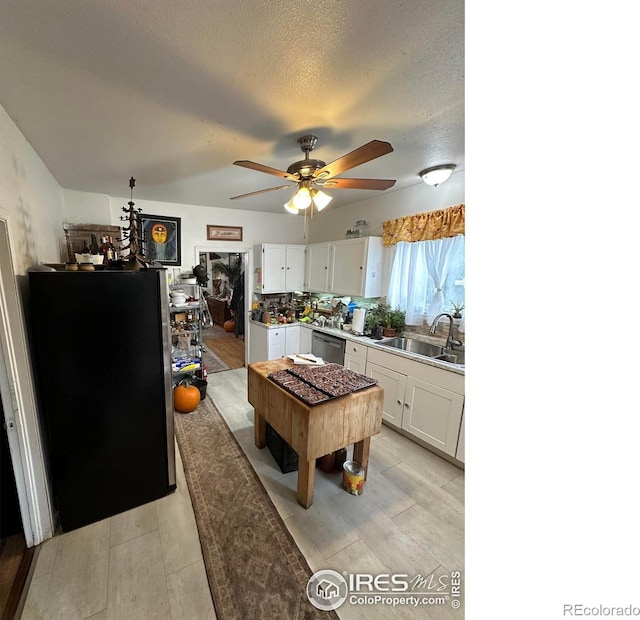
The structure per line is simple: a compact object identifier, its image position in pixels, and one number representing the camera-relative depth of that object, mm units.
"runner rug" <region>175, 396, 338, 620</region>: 1404
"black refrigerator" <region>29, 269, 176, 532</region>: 1643
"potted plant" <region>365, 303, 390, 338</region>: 3422
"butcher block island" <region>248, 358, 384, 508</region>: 1834
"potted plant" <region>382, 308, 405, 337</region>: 3346
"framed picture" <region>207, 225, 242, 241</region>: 4102
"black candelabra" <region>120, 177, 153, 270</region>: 2045
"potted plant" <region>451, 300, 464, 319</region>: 2840
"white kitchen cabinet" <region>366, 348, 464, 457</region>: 2359
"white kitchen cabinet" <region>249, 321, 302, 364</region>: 4094
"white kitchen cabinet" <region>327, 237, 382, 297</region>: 3465
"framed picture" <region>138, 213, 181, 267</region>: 3592
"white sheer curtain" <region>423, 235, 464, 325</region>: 2854
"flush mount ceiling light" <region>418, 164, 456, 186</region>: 2451
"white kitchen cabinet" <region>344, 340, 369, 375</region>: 3133
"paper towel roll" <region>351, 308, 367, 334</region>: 3451
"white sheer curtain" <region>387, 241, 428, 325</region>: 3197
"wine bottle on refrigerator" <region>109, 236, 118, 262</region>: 2457
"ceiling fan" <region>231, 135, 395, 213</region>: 1711
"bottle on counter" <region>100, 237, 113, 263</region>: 2486
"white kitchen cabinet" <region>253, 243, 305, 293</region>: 4258
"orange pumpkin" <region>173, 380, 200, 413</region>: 3137
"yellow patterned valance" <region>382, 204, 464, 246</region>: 2688
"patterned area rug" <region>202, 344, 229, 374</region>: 4559
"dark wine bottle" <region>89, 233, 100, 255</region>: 2656
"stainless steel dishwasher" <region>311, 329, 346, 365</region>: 3471
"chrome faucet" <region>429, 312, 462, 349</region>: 2812
